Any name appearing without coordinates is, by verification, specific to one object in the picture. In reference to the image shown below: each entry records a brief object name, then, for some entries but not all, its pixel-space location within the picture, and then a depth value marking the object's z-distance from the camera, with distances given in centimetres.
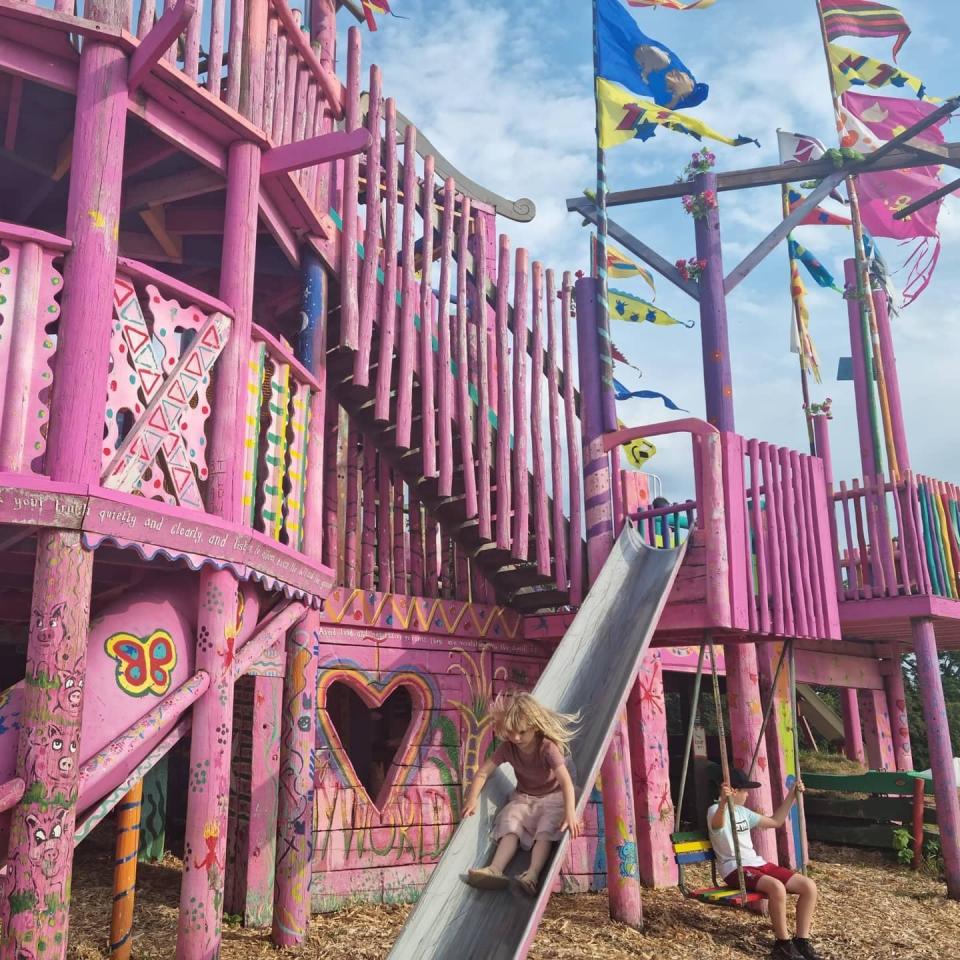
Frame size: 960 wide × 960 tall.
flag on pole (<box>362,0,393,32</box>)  802
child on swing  629
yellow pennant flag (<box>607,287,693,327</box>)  1157
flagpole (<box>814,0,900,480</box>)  1289
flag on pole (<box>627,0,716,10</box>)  955
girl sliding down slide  508
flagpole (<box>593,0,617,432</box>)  815
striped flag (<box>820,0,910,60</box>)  1209
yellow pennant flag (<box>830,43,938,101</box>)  1234
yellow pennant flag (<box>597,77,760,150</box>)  897
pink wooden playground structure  446
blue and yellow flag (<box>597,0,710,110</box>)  905
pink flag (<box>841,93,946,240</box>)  1250
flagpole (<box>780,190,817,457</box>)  1483
